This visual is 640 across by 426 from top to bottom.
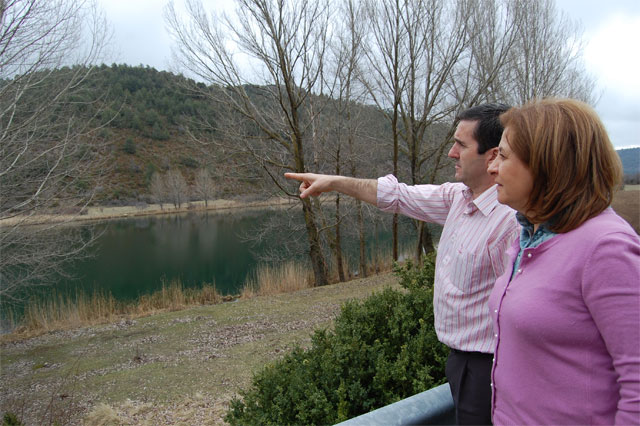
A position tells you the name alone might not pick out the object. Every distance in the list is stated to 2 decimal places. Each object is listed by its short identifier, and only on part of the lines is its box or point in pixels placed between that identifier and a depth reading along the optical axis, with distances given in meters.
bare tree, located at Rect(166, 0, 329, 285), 11.89
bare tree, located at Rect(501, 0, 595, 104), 14.09
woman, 1.02
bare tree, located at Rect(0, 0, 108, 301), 6.75
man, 1.76
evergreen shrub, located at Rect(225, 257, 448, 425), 2.47
